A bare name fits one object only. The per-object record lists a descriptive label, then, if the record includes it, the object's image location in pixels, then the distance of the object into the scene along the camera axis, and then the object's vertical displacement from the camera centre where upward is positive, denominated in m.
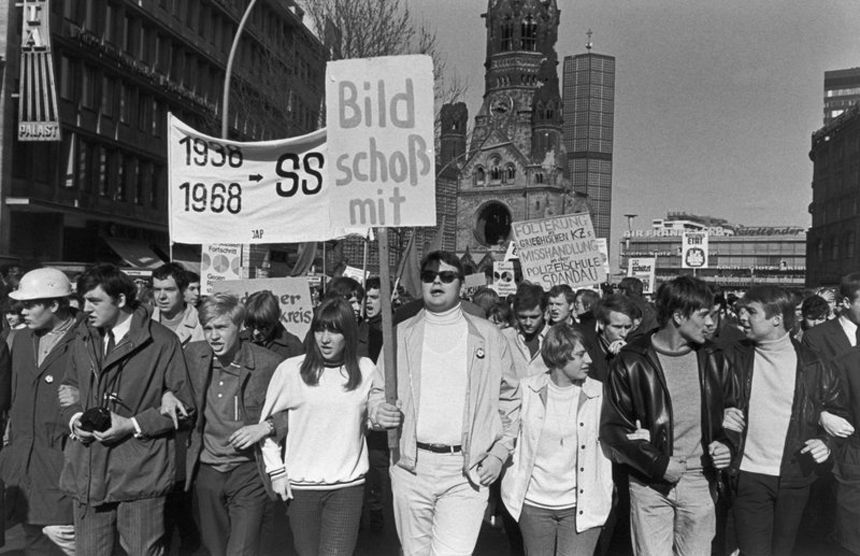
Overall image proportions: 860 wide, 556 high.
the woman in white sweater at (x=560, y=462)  4.55 -0.97
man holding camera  4.33 -0.77
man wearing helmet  4.83 -0.89
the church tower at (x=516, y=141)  97.44 +16.14
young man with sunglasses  4.35 -0.72
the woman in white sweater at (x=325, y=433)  4.52 -0.84
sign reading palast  23.55 +5.01
